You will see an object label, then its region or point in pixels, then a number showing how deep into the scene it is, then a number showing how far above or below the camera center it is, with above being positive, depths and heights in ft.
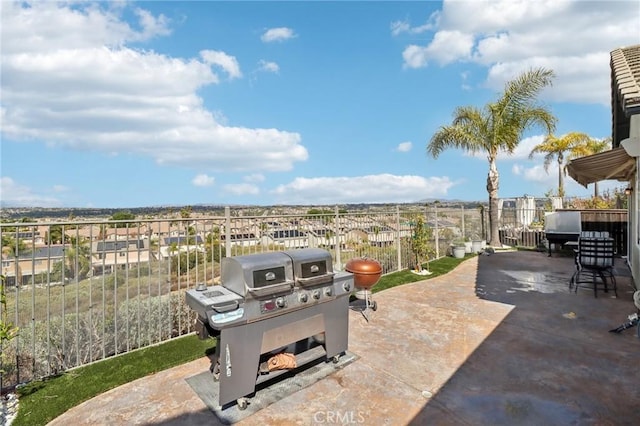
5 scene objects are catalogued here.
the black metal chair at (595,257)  19.15 -3.40
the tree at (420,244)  26.08 -3.11
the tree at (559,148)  59.00 +11.14
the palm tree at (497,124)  36.65 +9.88
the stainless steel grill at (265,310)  8.07 -2.84
